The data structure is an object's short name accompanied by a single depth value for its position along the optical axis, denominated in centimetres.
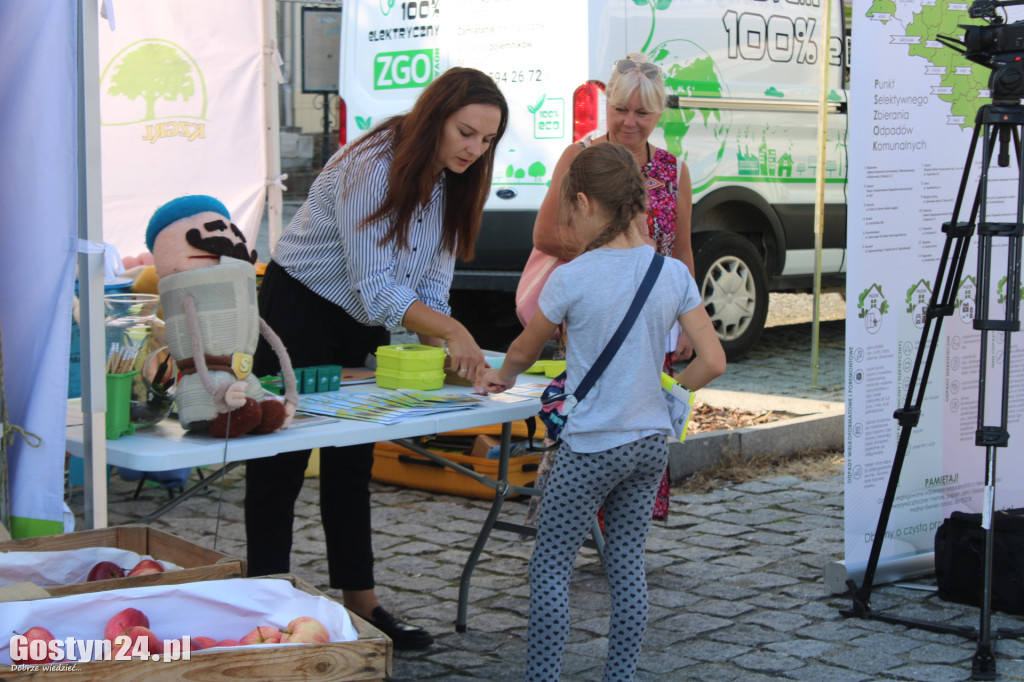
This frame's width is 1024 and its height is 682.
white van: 623
